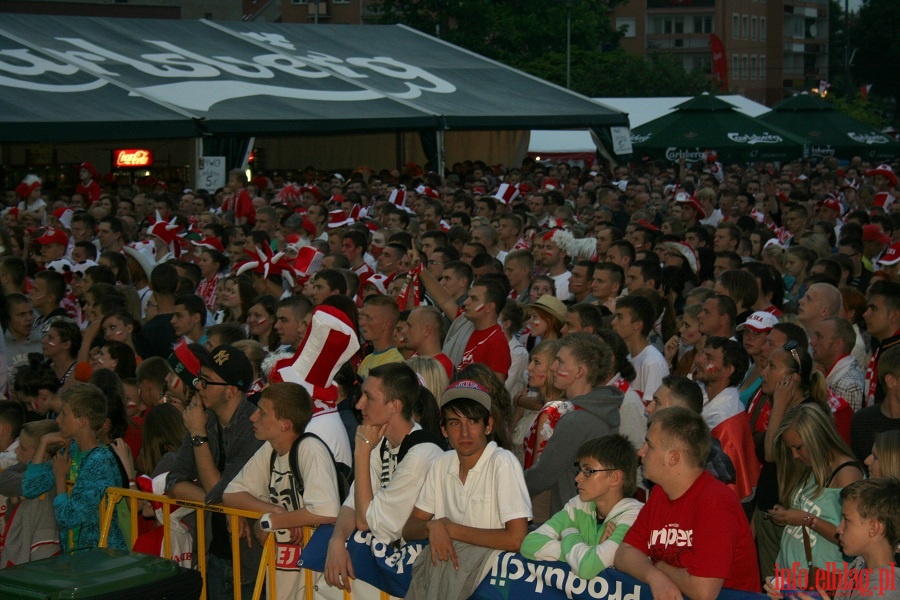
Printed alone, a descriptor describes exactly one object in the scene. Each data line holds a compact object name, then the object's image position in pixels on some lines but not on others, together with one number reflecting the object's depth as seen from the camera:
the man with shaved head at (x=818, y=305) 7.92
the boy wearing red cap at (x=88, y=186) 19.98
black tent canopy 21.16
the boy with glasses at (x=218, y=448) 5.71
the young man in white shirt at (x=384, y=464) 4.96
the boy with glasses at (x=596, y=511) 4.59
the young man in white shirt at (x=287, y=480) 5.36
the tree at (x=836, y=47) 97.19
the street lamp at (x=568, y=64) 52.76
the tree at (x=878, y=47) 85.94
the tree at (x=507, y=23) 57.28
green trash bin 4.97
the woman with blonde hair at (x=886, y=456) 4.78
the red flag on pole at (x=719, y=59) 68.75
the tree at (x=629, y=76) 68.62
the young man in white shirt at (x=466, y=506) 4.78
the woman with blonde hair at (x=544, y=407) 5.75
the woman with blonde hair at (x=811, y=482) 5.01
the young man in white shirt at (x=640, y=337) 7.38
